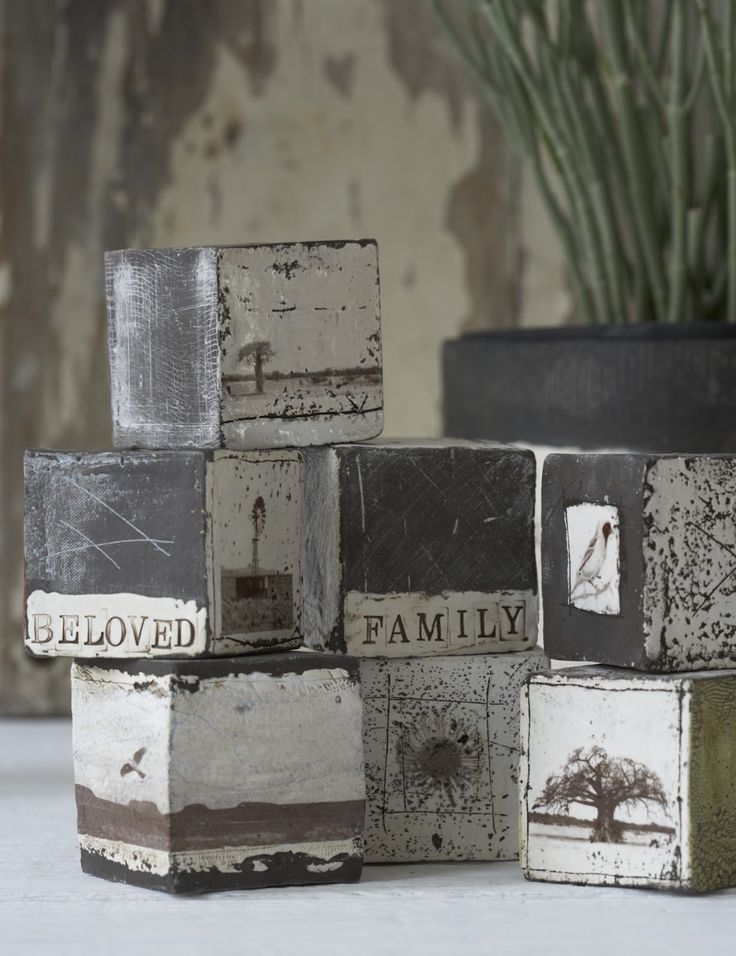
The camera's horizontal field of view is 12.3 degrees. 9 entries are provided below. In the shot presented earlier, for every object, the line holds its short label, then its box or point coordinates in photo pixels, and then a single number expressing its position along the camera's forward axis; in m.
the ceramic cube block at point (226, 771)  1.26
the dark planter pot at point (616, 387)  1.46
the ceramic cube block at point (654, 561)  1.28
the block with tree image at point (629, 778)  1.26
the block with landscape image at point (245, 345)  1.30
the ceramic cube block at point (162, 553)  1.27
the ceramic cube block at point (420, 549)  1.31
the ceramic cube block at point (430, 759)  1.33
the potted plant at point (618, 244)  1.46
